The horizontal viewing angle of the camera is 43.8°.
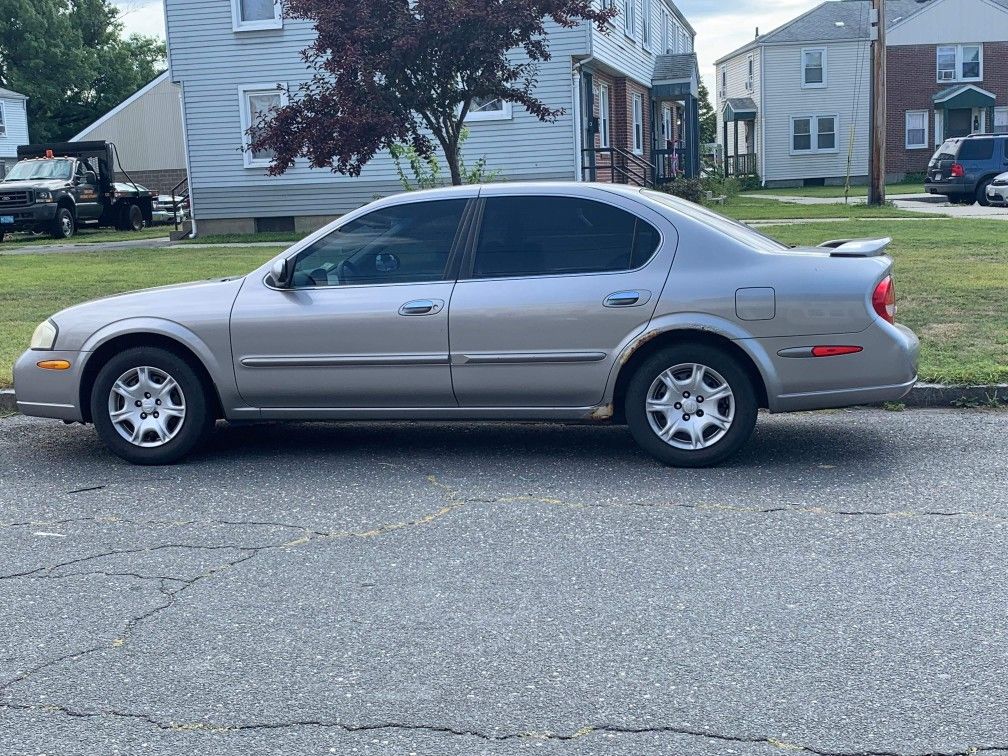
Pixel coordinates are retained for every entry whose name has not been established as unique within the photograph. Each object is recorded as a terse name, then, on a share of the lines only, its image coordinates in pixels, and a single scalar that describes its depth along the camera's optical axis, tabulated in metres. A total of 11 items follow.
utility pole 28.14
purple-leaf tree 15.82
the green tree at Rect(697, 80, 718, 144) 80.00
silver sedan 6.50
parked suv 32.34
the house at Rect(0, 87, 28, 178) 54.34
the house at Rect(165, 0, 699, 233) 26.69
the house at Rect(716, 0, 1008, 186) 51.78
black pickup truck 30.27
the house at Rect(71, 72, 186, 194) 52.06
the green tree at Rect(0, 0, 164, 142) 62.50
